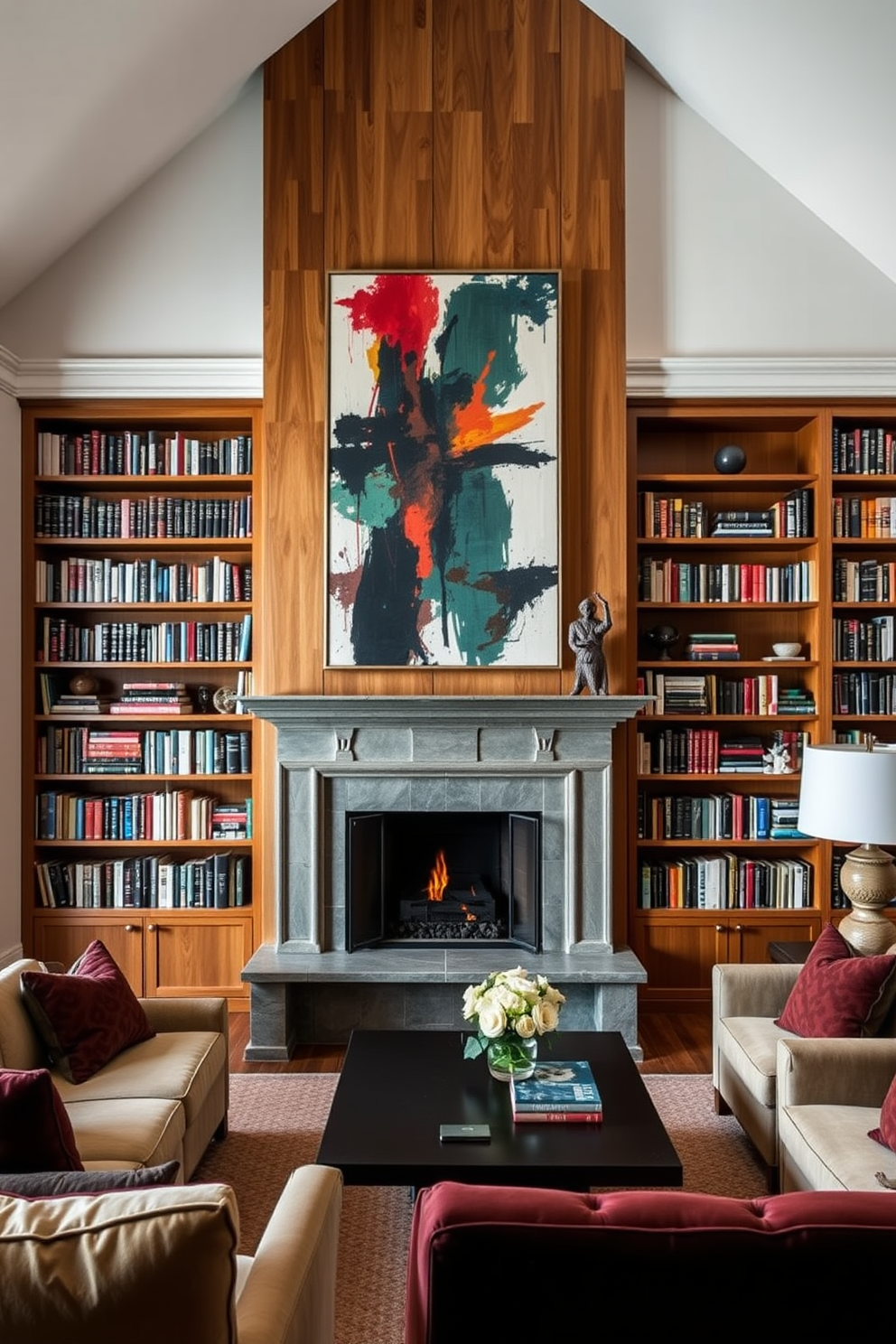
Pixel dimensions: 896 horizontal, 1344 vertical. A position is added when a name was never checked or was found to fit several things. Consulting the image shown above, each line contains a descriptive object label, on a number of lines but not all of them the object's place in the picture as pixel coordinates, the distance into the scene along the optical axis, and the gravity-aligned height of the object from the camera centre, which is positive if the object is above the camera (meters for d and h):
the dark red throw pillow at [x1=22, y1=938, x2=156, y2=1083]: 2.52 -0.91
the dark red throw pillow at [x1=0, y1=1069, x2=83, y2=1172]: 1.56 -0.74
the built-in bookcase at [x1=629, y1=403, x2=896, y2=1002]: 4.30 +0.03
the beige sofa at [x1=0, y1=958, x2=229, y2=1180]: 2.24 -1.07
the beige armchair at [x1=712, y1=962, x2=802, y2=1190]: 2.65 -1.10
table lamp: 2.91 -0.42
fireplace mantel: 3.91 -0.45
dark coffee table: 2.12 -1.09
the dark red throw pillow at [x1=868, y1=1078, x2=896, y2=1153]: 2.14 -1.01
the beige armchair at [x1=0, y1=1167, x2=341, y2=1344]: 1.09 -0.68
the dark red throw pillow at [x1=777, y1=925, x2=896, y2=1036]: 2.62 -0.88
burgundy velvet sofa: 1.14 -0.73
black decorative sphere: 4.34 +1.06
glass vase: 2.44 -0.97
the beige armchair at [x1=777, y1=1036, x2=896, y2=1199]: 2.36 -1.07
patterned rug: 2.26 -1.47
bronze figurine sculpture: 3.93 +0.17
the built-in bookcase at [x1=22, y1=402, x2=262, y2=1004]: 4.34 -0.07
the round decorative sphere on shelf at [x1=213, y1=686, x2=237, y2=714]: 4.44 -0.06
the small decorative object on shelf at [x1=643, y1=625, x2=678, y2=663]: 4.35 +0.24
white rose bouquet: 2.40 -0.85
